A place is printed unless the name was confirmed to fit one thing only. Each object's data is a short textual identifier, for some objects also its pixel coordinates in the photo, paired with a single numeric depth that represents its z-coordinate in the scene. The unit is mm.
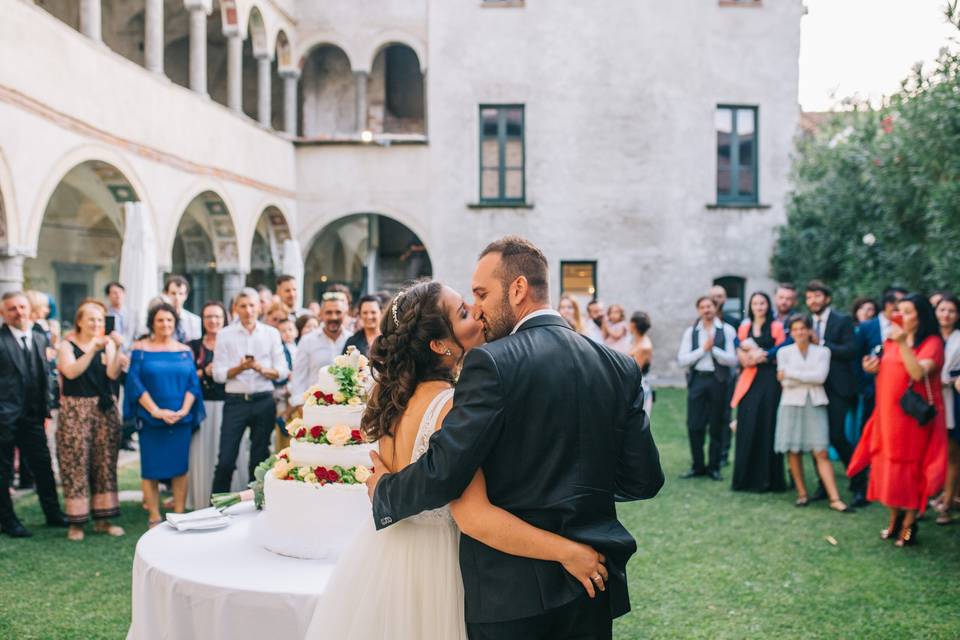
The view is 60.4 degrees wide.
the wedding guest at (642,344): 9383
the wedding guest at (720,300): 10086
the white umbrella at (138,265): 9906
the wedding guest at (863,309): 9252
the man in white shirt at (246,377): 7223
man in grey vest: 9289
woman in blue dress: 6855
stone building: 19172
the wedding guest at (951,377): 6910
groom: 2340
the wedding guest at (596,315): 12438
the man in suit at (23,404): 6898
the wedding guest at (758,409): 8633
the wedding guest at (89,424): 6883
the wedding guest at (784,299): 8820
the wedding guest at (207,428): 7660
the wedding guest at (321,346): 7219
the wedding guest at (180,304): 8053
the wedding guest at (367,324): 7000
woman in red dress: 6445
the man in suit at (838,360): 8156
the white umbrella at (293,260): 16250
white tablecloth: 3170
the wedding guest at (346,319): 8305
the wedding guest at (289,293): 9016
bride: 2742
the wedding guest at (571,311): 9766
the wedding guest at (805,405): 7957
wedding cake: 3557
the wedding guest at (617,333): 10688
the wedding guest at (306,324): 8812
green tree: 8273
